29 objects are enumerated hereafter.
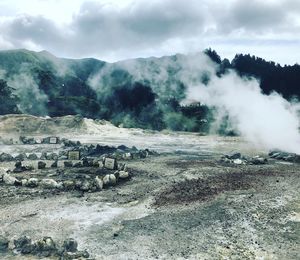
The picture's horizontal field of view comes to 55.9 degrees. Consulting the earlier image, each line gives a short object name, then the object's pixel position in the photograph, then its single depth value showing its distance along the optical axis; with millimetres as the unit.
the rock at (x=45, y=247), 7197
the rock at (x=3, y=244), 7428
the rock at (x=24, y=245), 7300
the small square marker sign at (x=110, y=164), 14170
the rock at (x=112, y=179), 11823
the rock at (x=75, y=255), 6884
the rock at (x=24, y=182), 11901
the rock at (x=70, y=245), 7202
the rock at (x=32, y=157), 17143
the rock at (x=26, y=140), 22361
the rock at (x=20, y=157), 16911
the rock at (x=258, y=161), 15197
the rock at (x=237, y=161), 15190
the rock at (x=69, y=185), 11471
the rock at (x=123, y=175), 12441
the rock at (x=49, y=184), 11578
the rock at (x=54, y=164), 14893
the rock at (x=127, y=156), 16341
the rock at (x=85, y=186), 11226
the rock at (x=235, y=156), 16059
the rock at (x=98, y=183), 11363
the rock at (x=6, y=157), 16664
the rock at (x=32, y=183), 11794
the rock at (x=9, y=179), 12136
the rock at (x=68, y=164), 14845
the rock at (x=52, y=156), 17018
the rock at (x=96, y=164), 14698
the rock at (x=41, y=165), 14551
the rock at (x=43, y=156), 17133
